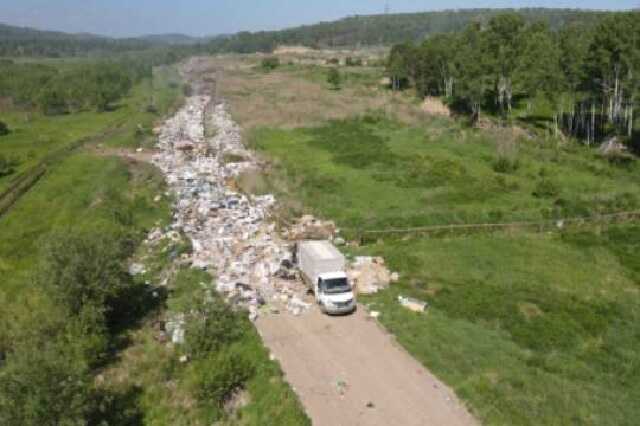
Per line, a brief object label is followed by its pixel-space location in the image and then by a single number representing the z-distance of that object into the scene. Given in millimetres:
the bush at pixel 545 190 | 37906
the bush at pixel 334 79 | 99688
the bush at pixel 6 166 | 50372
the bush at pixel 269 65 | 149625
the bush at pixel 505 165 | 44531
